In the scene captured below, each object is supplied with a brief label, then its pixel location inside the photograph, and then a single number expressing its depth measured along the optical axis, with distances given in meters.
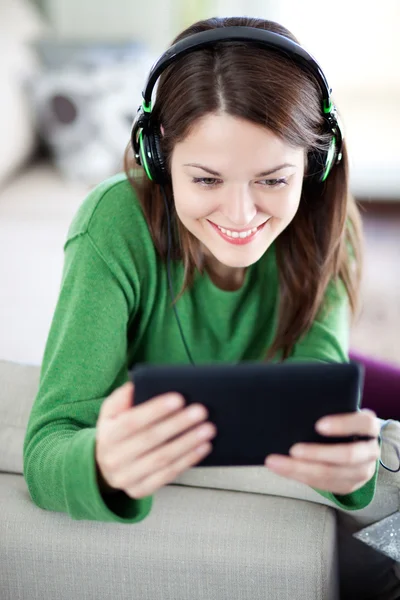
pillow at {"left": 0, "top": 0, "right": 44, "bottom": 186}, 2.42
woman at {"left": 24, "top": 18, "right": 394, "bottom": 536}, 1.16
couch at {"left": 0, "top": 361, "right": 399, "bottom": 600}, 1.25
